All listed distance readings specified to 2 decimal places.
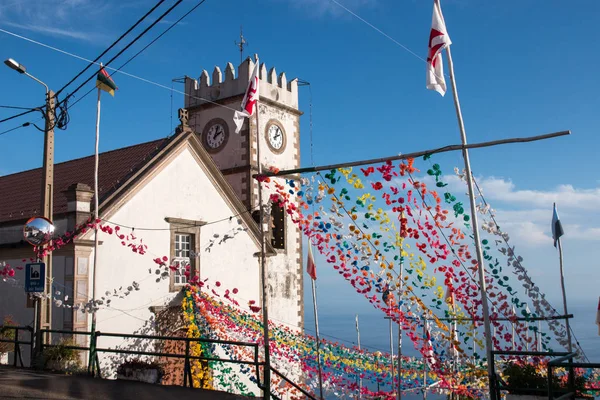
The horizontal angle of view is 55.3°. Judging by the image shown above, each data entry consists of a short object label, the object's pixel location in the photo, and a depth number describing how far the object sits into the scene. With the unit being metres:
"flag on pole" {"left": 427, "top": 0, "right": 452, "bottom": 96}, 10.70
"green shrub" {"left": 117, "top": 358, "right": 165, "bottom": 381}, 15.08
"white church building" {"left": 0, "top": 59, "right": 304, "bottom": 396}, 17.09
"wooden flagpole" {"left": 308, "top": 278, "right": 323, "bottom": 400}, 18.84
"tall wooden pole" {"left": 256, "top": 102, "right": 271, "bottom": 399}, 10.75
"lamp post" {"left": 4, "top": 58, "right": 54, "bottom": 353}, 14.68
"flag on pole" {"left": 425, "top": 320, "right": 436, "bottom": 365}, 15.13
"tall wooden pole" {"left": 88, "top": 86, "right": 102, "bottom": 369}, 14.97
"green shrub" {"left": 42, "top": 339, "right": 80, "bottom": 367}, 14.73
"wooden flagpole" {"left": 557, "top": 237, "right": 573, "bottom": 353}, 12.46
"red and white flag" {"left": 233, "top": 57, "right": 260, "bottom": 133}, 13.60
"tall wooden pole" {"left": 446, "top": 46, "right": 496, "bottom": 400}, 9.64
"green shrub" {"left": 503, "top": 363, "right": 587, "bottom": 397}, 9.97
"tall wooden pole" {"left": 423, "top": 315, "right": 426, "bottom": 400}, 15.42
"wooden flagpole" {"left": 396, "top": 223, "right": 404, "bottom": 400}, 14.86
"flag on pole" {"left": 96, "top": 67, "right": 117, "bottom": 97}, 15.74
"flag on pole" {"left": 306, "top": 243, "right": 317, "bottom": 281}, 20.34
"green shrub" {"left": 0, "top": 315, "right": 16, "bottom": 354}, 16.74
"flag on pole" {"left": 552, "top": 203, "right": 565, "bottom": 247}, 15.16
